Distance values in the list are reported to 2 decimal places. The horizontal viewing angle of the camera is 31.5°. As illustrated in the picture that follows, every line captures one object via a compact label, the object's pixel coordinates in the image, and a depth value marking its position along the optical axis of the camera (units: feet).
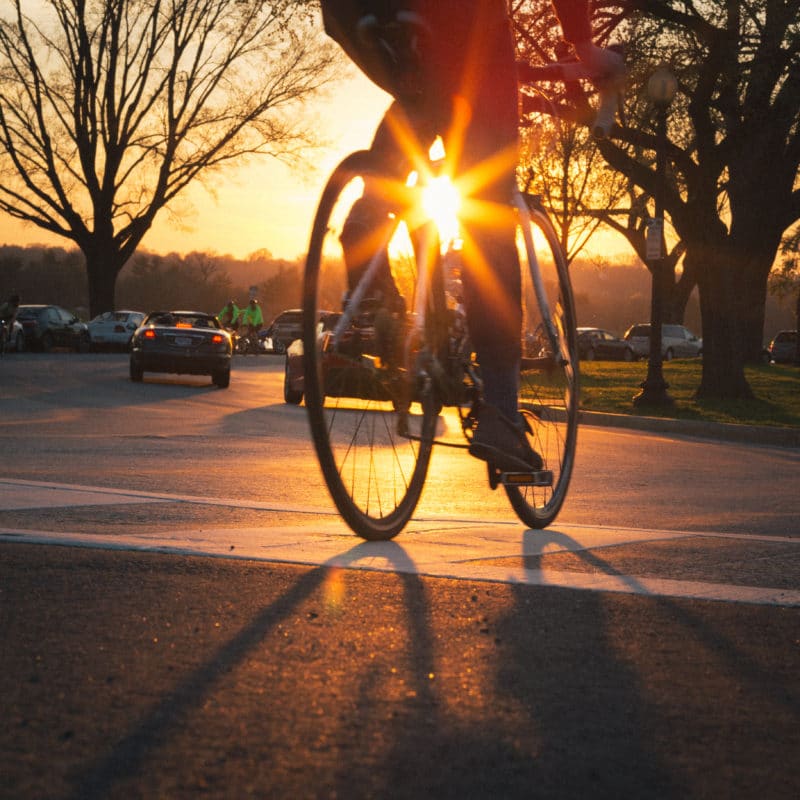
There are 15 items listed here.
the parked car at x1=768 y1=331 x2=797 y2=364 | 233.96
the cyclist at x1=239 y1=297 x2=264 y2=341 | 162.09
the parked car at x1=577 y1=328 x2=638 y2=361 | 244.42
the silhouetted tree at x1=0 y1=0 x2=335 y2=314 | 153.99
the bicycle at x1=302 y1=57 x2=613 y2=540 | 12.88
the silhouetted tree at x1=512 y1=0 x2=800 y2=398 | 72.13
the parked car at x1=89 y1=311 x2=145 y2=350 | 175.52
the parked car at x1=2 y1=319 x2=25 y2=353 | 143.02
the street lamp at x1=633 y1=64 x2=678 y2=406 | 67.72
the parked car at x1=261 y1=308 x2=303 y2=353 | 181.91
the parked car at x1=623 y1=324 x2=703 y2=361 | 243.60
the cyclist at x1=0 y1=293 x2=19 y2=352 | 134.63
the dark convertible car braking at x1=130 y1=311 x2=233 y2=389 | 85.40
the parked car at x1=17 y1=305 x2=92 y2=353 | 161.68
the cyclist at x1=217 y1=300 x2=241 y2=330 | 163.69
